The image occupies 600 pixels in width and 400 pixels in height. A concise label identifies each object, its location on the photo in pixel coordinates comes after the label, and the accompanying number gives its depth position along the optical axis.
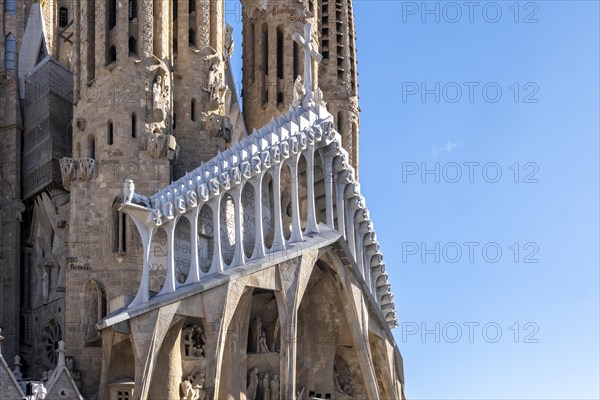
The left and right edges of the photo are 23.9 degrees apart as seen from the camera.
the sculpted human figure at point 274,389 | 43.47
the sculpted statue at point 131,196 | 39.69
